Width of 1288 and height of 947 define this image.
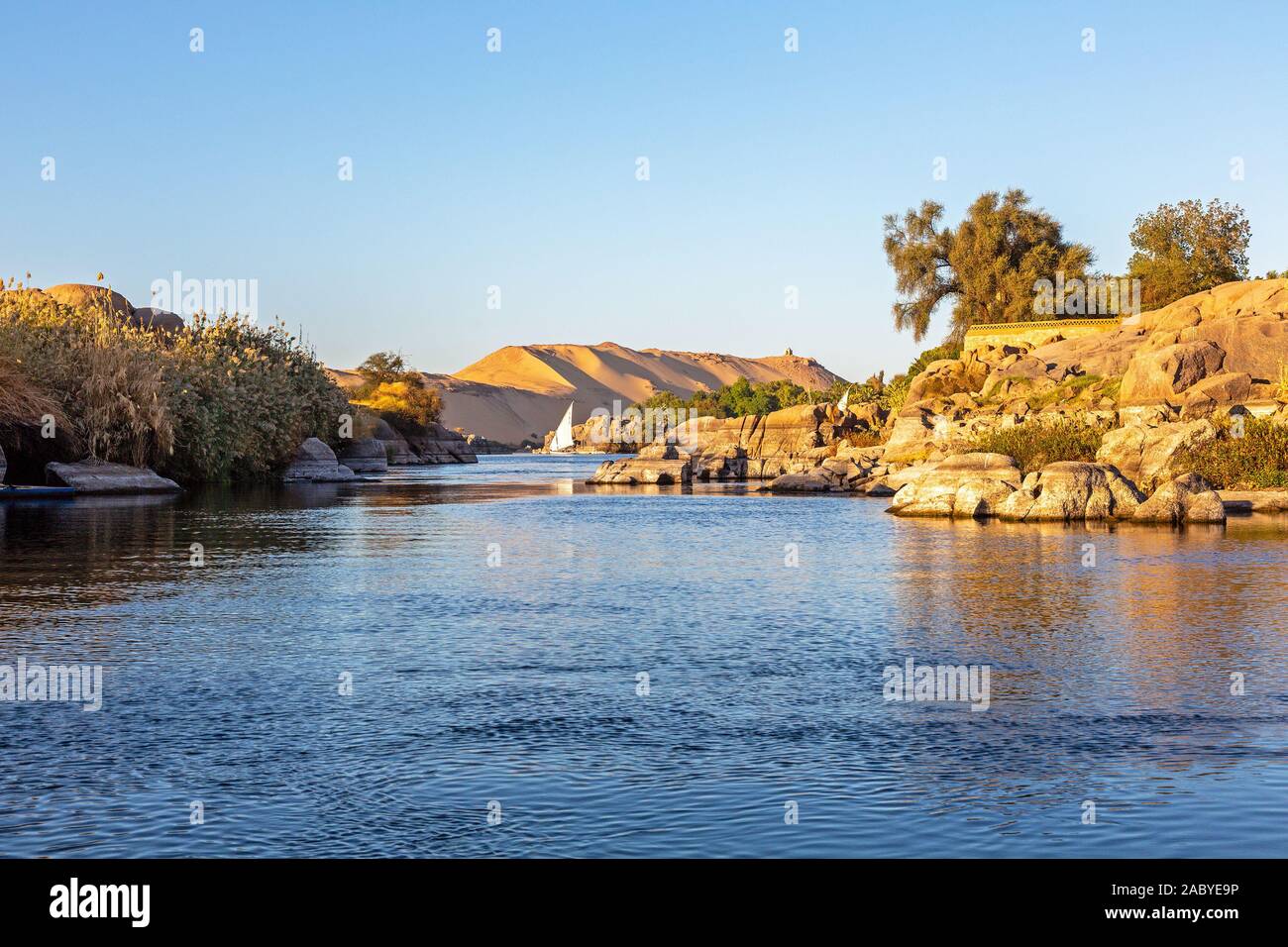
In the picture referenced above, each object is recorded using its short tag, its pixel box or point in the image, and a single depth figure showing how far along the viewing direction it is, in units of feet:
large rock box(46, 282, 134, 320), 303.89
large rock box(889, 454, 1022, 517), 126.62
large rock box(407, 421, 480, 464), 438.40
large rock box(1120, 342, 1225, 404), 161.68
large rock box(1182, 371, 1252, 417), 152.35
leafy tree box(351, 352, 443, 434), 442.09
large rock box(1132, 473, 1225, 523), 110.22
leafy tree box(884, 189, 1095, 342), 279.49
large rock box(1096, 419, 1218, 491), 136.05
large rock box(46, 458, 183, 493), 170.50
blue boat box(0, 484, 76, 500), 158.61
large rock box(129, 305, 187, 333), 313.69
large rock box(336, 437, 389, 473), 331.16
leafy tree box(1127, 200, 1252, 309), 247.29
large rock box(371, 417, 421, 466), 395.75
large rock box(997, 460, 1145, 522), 117.50
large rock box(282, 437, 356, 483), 252.83
